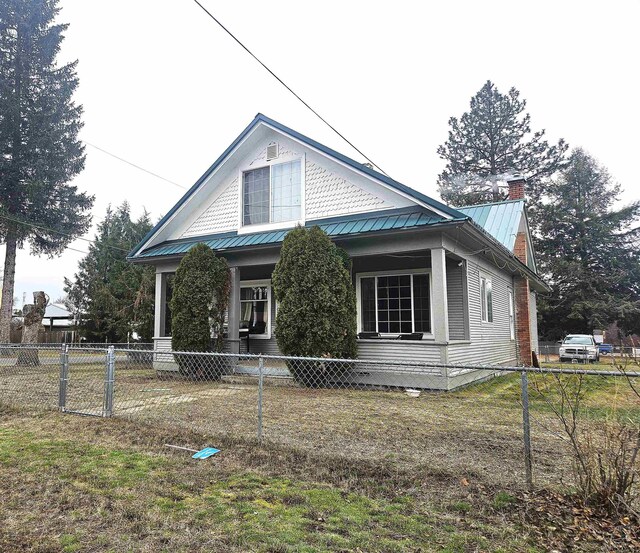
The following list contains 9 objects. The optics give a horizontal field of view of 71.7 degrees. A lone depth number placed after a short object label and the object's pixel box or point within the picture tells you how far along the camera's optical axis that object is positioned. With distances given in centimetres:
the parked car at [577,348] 2109
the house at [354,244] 962
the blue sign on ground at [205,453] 453
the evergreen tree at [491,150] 4006
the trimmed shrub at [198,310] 1092
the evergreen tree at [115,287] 2058
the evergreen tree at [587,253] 3253
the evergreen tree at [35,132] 2067
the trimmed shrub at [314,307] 927
